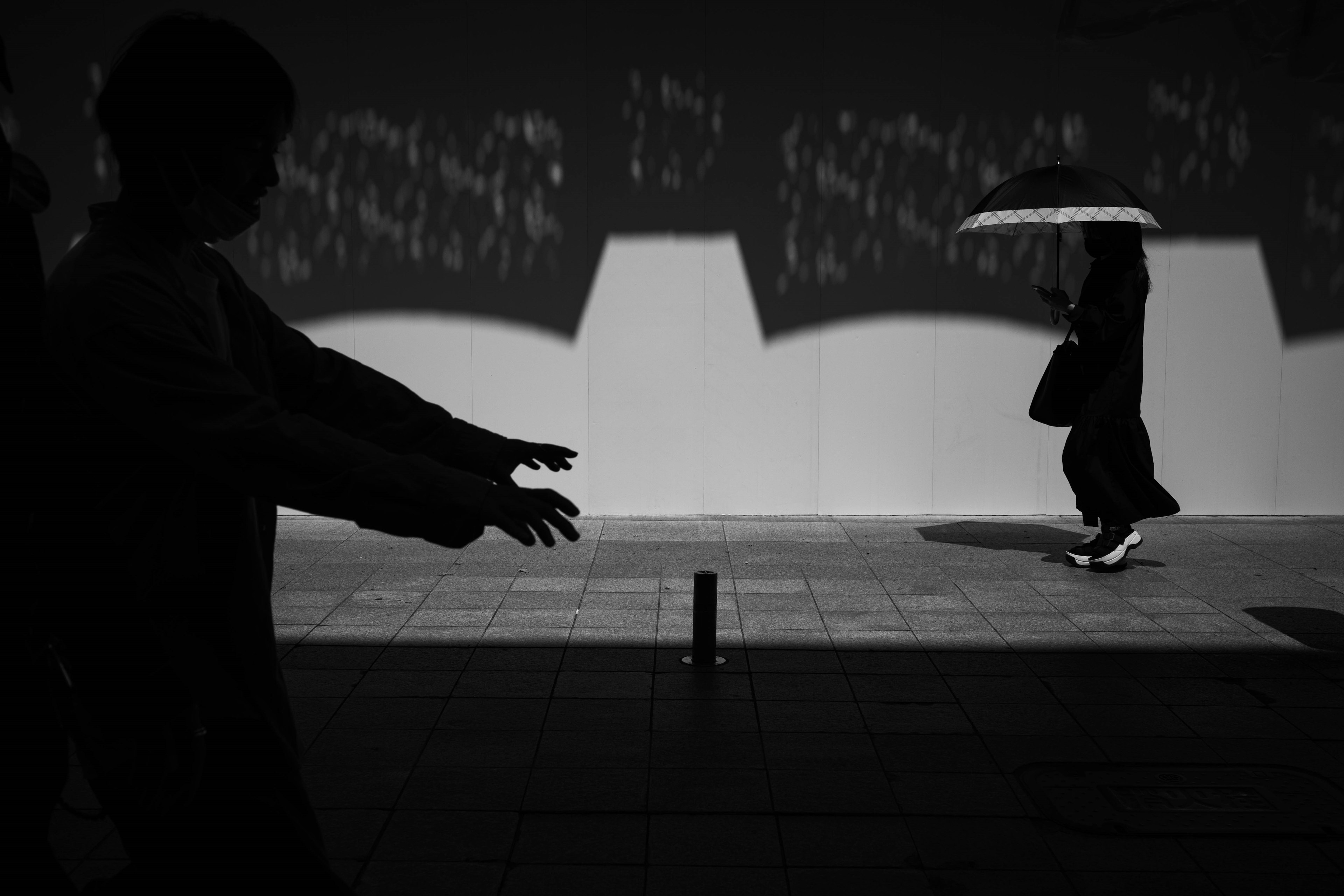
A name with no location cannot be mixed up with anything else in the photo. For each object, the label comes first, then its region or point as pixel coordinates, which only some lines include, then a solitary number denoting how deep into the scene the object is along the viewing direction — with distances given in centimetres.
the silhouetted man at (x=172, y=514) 216
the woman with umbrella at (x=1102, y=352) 754
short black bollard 589
